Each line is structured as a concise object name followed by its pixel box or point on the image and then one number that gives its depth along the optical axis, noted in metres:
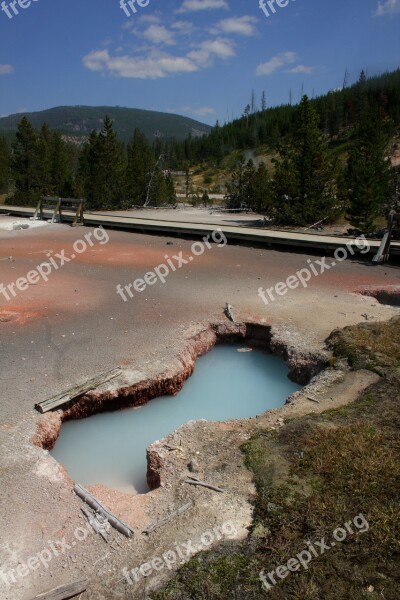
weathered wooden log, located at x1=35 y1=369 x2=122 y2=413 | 5.78
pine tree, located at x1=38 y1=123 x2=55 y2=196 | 36.00
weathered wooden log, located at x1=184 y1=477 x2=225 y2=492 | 4.33
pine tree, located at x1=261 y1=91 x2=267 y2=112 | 113.23
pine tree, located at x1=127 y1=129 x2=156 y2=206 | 33.03
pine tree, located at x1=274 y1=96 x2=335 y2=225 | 21.02
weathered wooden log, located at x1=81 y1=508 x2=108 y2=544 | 3.89
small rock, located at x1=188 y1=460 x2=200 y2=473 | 4.66
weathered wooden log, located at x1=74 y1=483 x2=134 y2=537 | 3.92
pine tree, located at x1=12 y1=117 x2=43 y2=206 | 36.03
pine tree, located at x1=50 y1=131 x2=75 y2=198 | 35.69
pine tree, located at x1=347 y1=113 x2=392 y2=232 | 18.39
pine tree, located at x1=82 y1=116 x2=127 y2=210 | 30.91
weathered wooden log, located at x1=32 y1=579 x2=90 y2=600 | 3.32
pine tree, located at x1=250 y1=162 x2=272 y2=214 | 27.58
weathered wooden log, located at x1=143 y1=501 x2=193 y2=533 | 3.94
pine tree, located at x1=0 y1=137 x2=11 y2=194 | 51.11
